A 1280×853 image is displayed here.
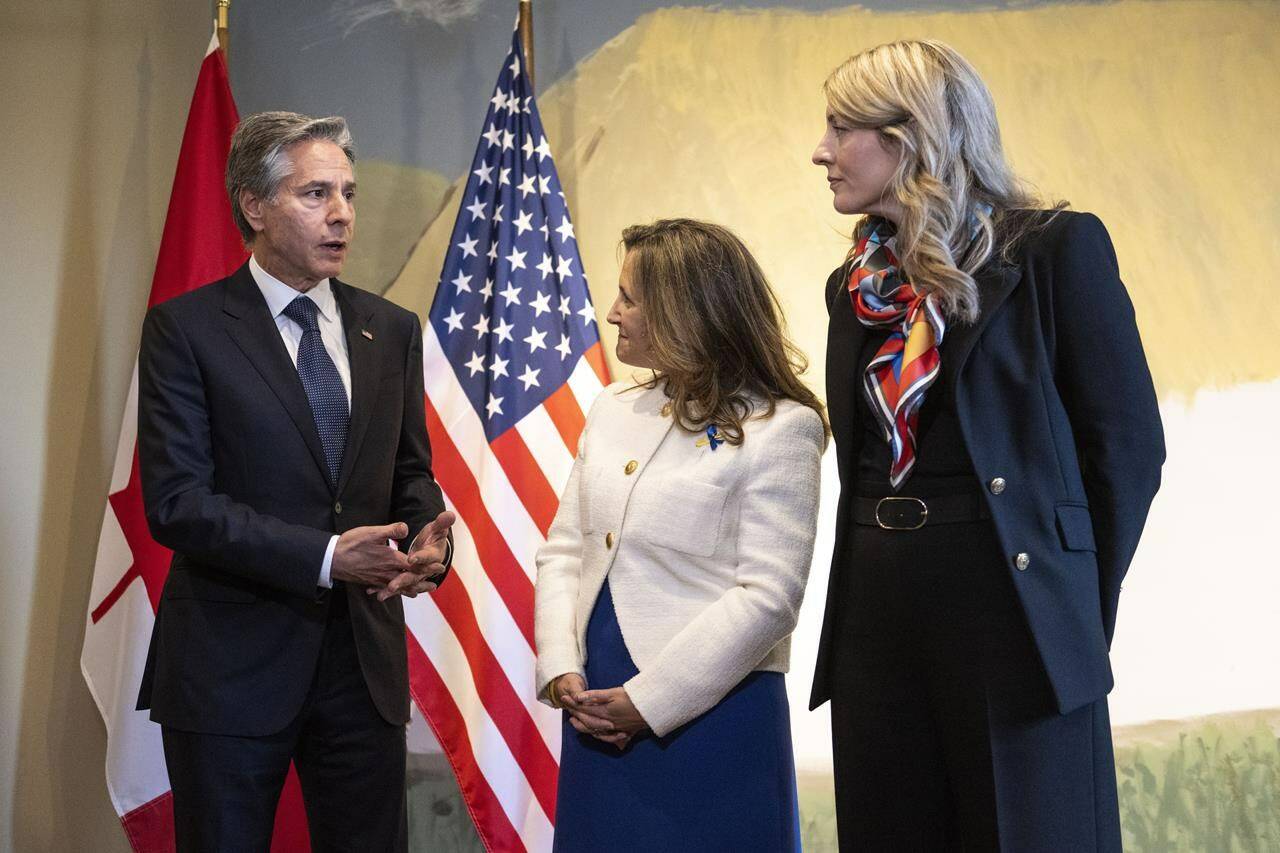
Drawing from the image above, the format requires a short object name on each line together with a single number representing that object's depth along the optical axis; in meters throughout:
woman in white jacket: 2.06
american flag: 3.28
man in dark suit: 2.13
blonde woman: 1.64
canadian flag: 3.14
